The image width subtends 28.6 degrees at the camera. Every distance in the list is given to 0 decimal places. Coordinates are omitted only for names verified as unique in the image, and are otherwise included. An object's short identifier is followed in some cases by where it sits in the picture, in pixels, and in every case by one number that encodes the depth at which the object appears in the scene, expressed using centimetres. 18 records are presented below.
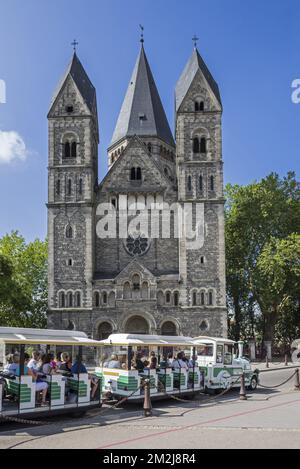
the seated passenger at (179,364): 2019
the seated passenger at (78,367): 1630
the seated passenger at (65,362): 1653
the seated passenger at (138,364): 1838
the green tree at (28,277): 4960
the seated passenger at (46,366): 1564
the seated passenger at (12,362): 1479
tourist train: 1455
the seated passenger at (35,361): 1551
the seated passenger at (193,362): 2096
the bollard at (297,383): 2320
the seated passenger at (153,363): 1897
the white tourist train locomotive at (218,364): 2227
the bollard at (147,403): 1625
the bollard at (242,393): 2025
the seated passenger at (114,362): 1844
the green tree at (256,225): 5241
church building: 4384
